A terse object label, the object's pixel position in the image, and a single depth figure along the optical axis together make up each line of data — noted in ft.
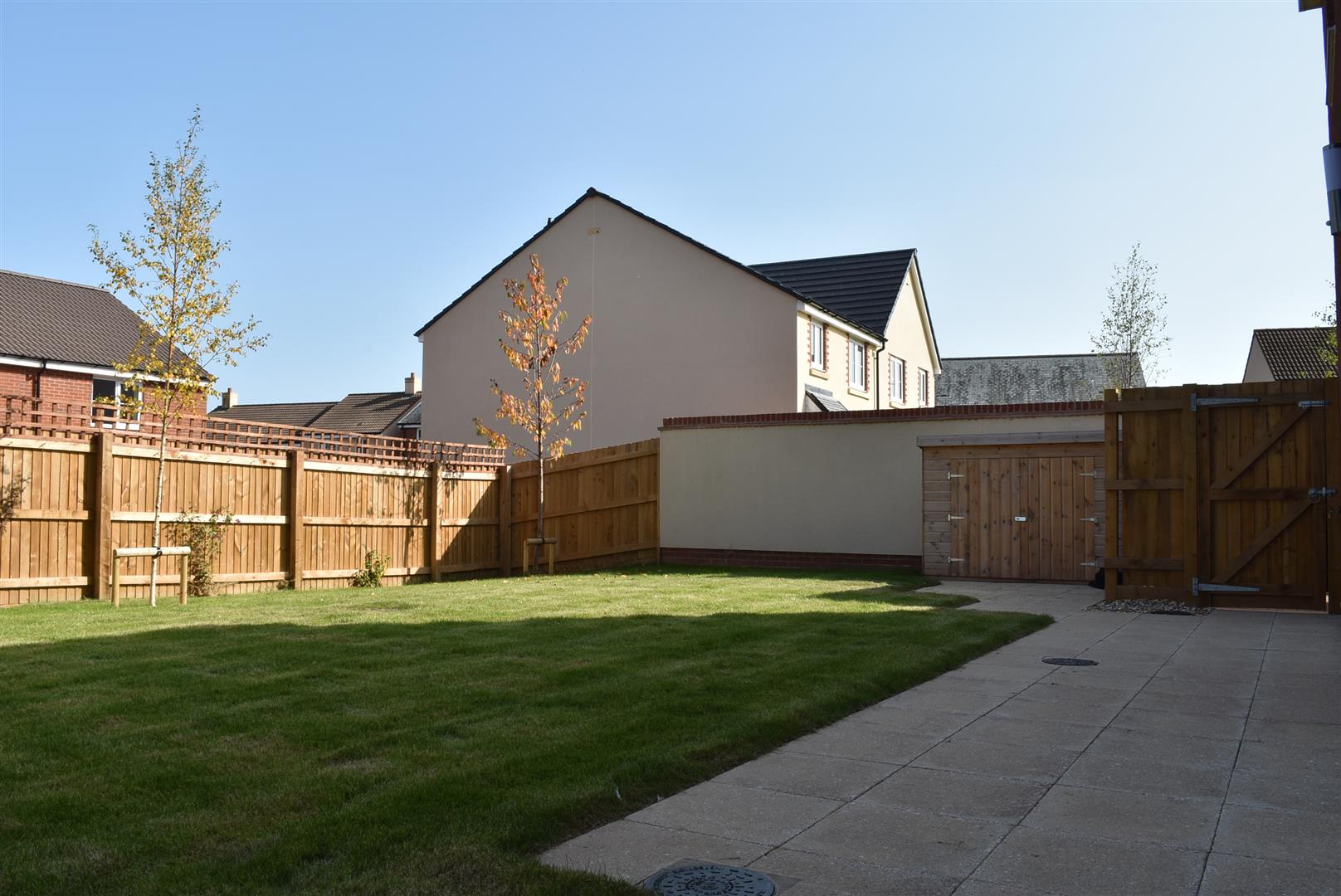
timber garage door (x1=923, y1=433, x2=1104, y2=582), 55.26
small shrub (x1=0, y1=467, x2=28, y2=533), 43.06
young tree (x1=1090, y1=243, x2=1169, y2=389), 105.40
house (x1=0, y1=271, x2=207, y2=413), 91.91
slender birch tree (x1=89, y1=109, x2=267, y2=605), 49.83
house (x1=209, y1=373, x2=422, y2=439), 159.33
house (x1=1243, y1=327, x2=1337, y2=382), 127.84
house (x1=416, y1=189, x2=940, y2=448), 90.89
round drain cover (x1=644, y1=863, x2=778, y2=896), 12.73
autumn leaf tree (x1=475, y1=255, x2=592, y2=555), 74.59
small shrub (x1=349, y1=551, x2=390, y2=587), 58.29
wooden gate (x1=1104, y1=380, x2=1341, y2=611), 41.83
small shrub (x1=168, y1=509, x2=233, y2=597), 49.47
